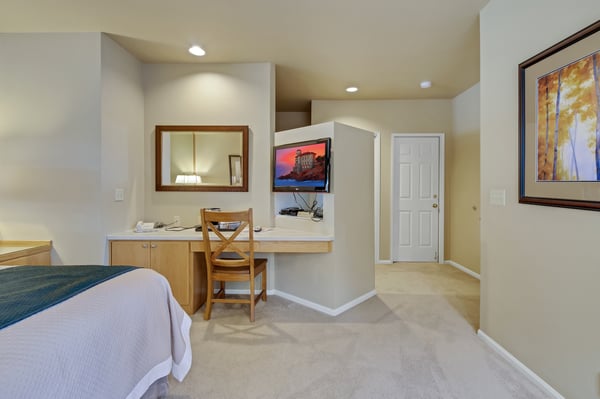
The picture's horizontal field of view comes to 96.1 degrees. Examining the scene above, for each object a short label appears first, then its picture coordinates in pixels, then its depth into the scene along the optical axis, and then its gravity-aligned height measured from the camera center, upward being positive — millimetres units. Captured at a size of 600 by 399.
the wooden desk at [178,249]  2549 -478
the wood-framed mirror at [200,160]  3029 +441
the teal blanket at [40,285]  950 -378
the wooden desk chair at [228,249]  2318 -492
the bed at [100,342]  775 -506
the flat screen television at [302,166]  2596 +341
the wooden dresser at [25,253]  2131 -445
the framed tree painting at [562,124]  1349 +418
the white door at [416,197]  4297 +26
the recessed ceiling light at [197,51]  2697 +1516
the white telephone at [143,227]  2719 -285
